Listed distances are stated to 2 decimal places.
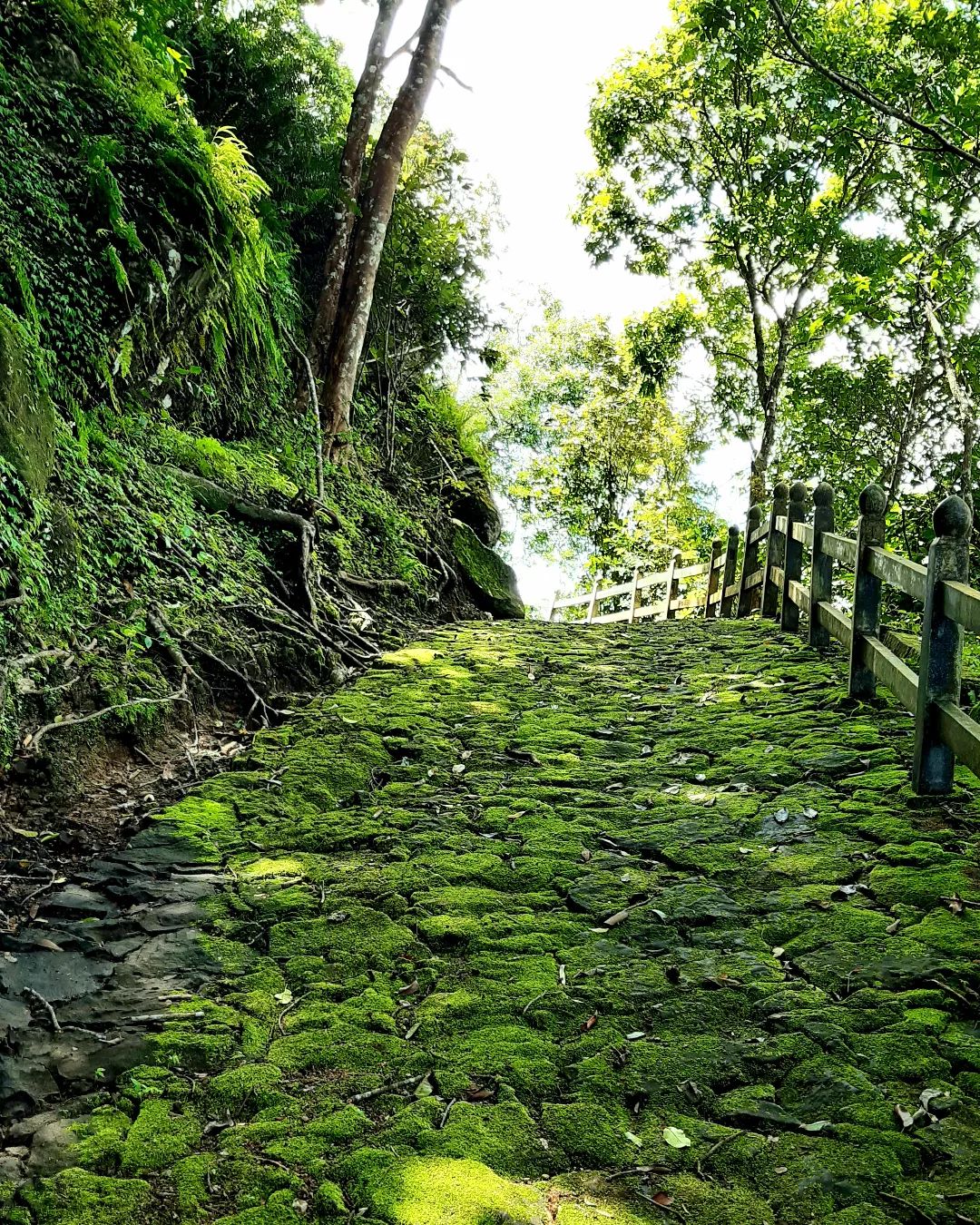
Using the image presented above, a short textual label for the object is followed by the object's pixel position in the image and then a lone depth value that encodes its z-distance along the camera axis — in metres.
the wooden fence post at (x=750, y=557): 11.20
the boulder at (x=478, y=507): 12.88
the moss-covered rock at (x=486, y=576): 11.77
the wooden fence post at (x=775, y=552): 9.45
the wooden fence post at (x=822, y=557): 6.79
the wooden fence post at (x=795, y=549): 8.27
